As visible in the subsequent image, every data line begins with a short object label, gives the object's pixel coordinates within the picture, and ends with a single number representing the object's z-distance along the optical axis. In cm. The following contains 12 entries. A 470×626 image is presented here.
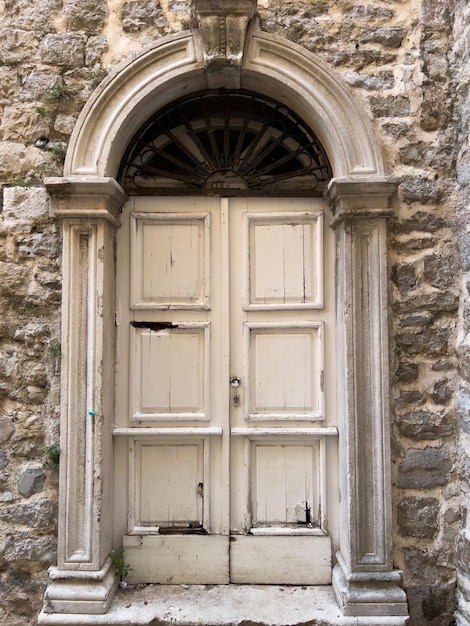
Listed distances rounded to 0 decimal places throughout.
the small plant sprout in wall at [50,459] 268
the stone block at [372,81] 275
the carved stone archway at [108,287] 262
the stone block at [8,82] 276
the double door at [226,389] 284
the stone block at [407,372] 268
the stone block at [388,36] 275
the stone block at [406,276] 270
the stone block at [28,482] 268
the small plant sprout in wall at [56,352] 269
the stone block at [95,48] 277
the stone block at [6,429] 269
